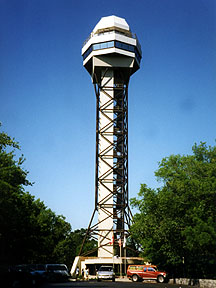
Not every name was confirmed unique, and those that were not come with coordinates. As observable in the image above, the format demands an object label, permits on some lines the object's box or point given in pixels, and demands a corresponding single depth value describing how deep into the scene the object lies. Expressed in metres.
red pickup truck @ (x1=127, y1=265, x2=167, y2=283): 42.00
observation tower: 67.38
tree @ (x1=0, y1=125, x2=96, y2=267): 31.95
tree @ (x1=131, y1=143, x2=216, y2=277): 30.73
